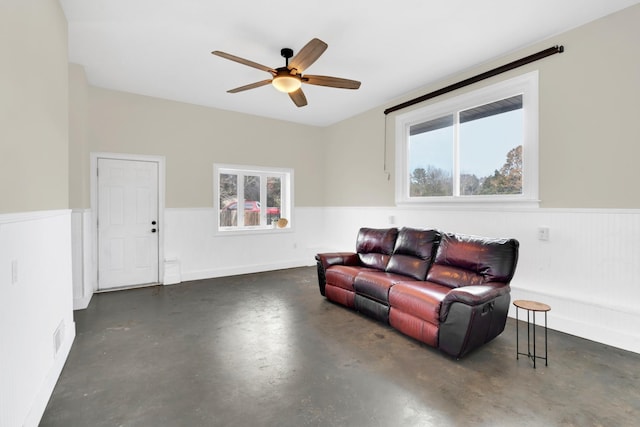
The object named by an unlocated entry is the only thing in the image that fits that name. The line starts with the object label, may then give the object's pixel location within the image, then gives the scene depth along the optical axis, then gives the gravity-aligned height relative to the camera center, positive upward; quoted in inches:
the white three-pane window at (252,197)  225.6 +11.0
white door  180.7 -7.6
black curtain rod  126.0 +67.1
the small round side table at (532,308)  95.3 -31.6
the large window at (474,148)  135.6 +34.2
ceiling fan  104.7 +56.3
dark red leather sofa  99.0 -30.4
